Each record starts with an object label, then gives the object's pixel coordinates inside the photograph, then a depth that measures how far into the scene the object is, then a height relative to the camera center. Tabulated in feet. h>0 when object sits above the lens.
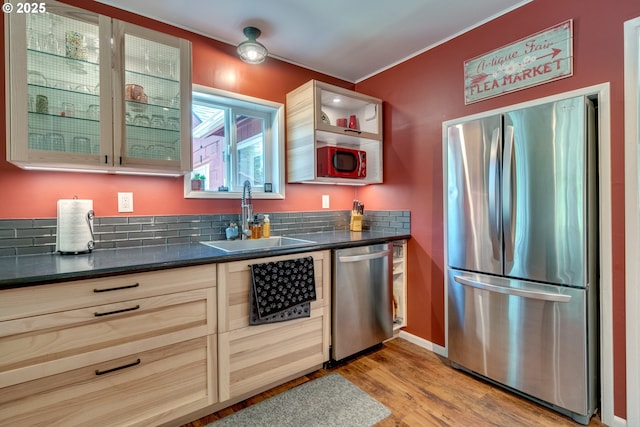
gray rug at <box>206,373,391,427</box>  5.47 -3.72
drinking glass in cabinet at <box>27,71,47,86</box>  5.01 +2.28
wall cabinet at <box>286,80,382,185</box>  8.20 +2.25
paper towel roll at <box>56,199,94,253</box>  5.63 -0.21
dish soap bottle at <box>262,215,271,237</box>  8.28 -0.36
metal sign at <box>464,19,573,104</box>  5.94 +3.14
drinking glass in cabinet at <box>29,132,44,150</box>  5.01 +1.24
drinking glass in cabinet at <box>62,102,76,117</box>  5.31 +1.85
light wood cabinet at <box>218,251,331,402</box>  5.64 -2.55
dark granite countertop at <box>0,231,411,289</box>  4.14 -0.75
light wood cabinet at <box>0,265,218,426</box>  4.04 -2.00
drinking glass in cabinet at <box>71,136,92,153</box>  5.35 +1.25
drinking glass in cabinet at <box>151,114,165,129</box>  6.13 +1.88
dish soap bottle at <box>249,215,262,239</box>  8.04 -0.40
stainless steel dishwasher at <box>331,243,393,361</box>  7.16 -2.11
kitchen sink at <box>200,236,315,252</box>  7.42 -0.73
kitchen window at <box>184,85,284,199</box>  7.91 +1.93
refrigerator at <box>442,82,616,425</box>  5.36 -0.77
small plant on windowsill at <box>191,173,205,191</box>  7.47 +0.80
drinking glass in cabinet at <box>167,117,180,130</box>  6.28 +1.88
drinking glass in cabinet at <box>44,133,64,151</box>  5.14 +1.25
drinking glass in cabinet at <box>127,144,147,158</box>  5.84 +1.24
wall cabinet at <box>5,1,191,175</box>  4.96 +2.20
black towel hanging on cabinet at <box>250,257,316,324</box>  5.87 -1.53
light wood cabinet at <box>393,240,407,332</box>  8.93 -1.96
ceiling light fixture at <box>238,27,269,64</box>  7.25 +3.96
